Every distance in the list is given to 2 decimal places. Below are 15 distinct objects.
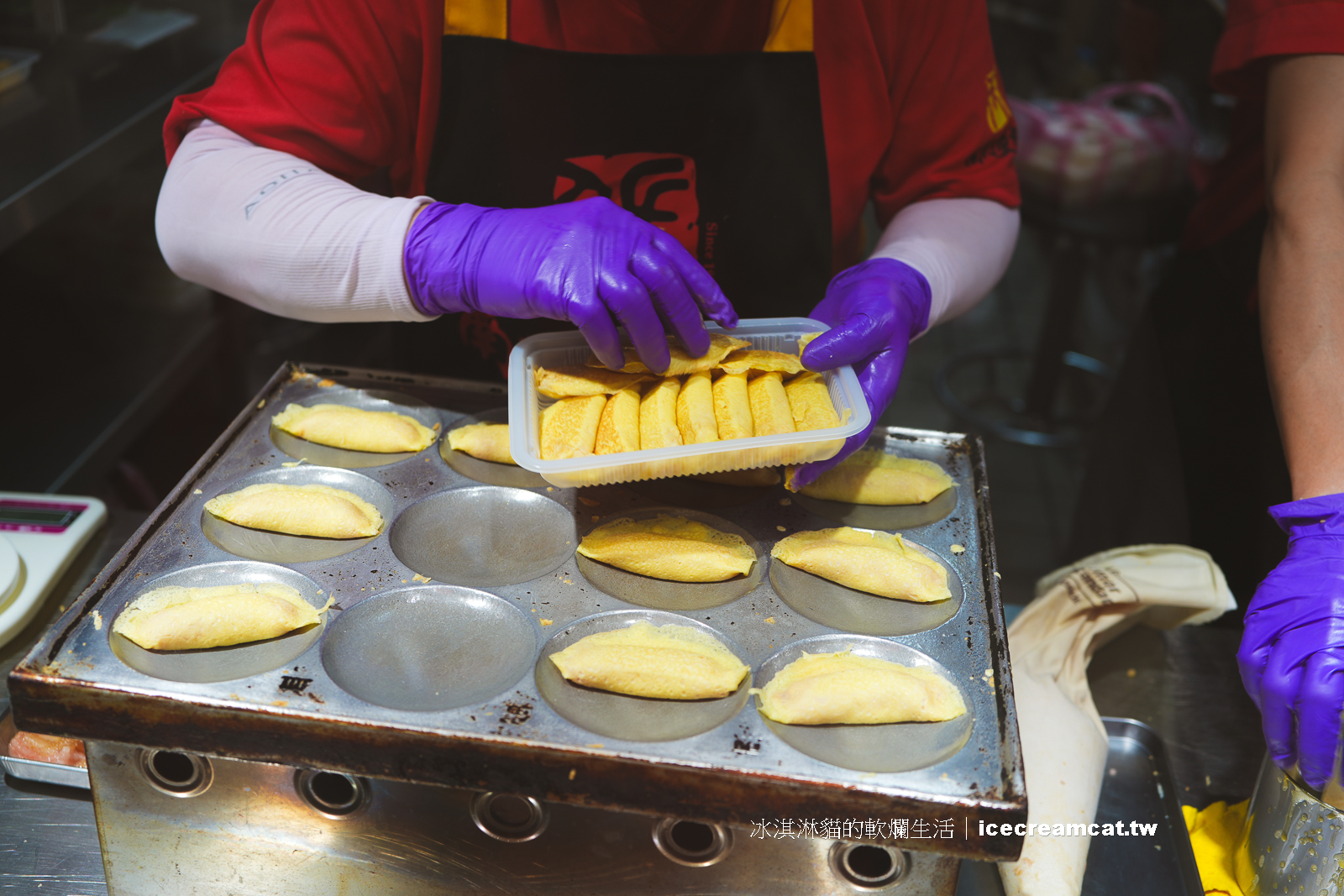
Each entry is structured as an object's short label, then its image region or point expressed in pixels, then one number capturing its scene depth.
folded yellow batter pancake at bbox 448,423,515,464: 0.89
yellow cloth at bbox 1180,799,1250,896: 0.82
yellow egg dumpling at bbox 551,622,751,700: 0.75
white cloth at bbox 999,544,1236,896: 0.80
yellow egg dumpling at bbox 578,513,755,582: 0.82
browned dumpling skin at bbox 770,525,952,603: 0.81
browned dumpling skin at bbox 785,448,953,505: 0.88
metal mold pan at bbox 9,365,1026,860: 0.70
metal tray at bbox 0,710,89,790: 0.82
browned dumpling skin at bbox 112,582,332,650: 0.75
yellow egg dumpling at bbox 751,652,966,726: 0.73
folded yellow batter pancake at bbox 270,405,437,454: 0.89
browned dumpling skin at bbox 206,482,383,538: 0.82
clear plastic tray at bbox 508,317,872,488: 0.78
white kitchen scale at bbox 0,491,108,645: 0.90
